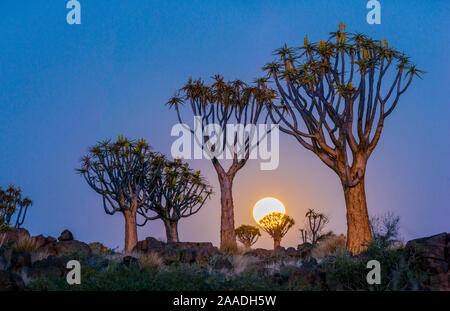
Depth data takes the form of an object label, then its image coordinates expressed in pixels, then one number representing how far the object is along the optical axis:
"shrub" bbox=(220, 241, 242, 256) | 19.49
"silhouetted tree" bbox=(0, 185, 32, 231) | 28.06
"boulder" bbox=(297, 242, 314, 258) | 18.13
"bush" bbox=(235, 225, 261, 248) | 40.81
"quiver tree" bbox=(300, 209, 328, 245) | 27.55
